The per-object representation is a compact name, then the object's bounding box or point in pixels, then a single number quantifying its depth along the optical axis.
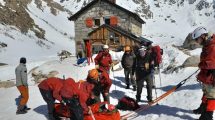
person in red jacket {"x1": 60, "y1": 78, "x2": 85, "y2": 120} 5.01
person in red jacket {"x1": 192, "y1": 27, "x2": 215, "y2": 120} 4.54
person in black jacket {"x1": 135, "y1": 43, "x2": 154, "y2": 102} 7.13
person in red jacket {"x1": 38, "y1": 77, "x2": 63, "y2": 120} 5.69
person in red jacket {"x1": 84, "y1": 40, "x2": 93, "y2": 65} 12.79
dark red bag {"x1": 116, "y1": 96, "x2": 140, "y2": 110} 6.71
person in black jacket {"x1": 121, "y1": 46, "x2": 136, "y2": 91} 9.05
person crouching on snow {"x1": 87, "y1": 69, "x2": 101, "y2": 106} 5.61
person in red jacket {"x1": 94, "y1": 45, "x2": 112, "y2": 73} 8.45
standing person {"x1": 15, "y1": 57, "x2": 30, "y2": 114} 7.07
